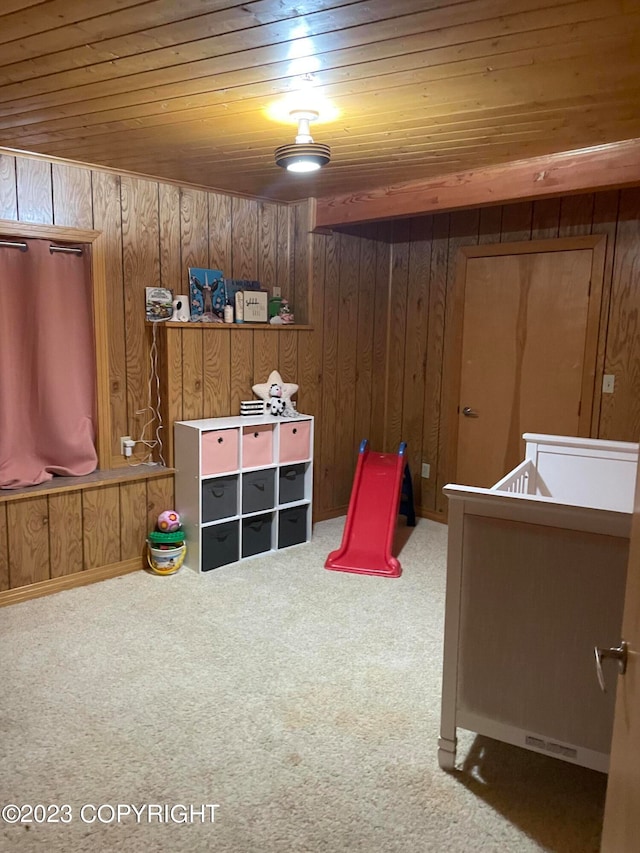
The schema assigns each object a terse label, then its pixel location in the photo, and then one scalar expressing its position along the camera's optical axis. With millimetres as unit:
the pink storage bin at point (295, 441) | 4176
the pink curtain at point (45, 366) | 3471
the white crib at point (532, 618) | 1869
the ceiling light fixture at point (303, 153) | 2711
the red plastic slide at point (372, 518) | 3965
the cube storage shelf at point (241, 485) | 3801
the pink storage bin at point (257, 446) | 3975
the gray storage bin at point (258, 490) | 4000
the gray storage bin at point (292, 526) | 4254
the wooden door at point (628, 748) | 978
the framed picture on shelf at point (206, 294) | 4102
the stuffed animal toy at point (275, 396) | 4273
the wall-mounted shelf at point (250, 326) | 3853
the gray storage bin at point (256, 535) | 4062
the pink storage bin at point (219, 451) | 3764
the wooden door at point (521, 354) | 4039
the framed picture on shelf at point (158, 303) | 3926
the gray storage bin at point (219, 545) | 3844
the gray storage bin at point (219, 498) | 3805
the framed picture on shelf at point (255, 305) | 4309
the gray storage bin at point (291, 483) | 4211
